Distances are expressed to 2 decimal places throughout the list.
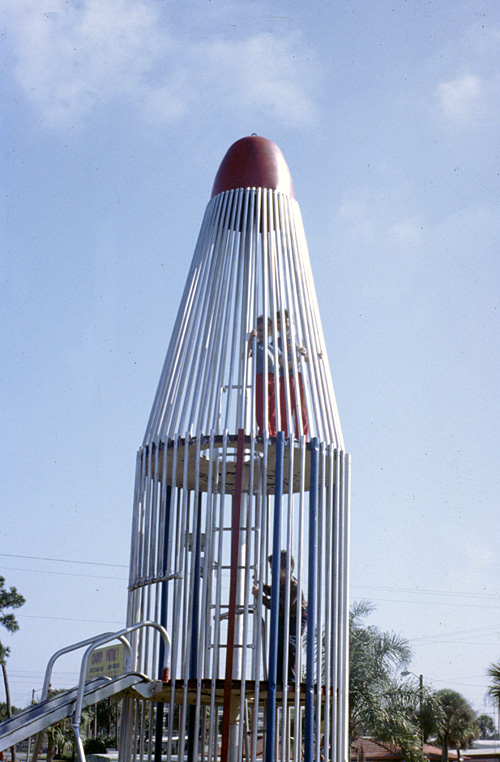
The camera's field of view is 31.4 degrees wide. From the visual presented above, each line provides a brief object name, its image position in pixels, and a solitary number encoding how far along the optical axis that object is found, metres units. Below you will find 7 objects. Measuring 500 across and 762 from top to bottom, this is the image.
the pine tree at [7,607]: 42.34
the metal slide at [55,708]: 8.74
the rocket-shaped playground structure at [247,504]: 9.95
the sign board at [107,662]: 10.09
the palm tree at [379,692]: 25.62
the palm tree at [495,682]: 23.14
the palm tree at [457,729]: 41.38
